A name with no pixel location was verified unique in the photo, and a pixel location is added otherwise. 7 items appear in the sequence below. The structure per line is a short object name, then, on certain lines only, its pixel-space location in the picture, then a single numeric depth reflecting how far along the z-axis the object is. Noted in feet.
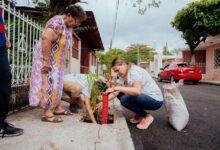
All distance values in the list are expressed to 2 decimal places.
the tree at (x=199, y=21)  42.46
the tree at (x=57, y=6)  12.77
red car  33.56
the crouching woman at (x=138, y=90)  7.48
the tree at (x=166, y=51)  152.74
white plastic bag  7.96
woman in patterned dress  7.15
